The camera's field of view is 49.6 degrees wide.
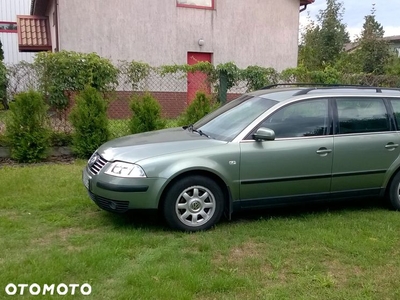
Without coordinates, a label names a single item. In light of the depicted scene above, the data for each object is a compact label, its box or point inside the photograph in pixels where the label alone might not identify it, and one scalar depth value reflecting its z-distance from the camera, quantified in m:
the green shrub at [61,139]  8.44
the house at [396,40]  43.19
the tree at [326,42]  24.78
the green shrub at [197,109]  9.05
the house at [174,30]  14.57
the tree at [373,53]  23.08
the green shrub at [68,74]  8.41
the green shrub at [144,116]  8.73
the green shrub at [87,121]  8.21
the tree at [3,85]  7.99
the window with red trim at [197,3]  15.87
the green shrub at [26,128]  7.85
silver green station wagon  4.54
